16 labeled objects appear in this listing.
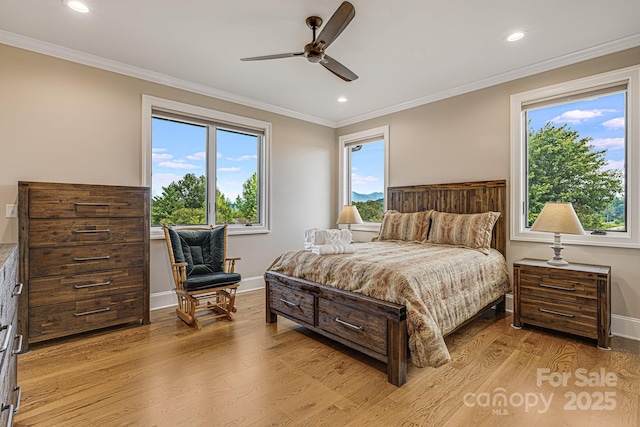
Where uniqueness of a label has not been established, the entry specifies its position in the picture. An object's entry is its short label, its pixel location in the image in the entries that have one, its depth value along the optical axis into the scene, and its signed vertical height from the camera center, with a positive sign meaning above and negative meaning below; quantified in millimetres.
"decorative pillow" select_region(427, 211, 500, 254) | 3391 -160
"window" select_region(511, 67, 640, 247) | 2892 +613
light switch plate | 2820 +27
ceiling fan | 2122 +1304
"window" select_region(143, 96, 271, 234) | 3760 +632
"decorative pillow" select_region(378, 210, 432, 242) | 3898 -140
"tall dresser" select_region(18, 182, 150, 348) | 2594 -379
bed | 2082 -593
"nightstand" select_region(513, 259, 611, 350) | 2596 -716
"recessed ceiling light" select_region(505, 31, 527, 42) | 2741 +1569
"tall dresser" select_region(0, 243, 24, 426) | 1077 -480
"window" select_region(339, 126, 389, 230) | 5016 +713
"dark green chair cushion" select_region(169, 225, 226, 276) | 3393 -372
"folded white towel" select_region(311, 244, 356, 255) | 2836 -308
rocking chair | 3135 -611
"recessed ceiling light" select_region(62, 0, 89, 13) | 2355 +1566
